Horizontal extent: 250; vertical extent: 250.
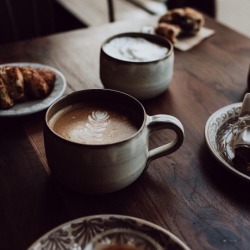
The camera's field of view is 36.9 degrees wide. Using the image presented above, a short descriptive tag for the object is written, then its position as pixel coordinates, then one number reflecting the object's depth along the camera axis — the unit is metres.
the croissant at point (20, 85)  0.79
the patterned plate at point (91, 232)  0.49
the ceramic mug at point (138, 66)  0.80
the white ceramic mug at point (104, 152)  0.54
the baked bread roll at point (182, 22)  1.15
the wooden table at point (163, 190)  0.56
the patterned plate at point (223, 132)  0.68
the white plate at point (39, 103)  0.77
